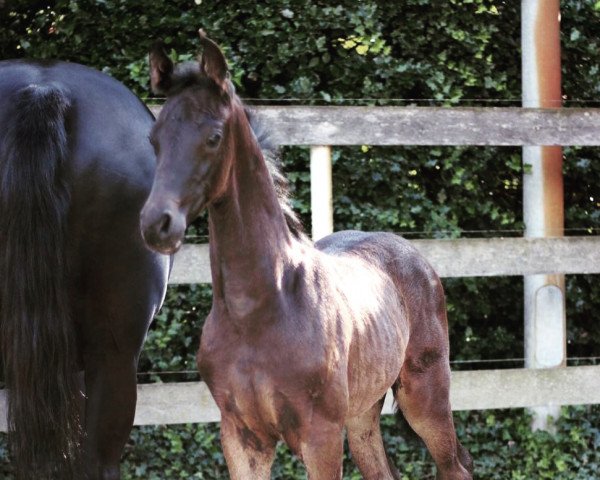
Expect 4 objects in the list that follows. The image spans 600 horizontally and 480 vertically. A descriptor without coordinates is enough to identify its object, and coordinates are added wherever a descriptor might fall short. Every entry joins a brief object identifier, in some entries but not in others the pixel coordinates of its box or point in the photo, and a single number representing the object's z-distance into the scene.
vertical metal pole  10.64
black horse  6.12
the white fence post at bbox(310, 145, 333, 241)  9.42
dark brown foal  5.09
